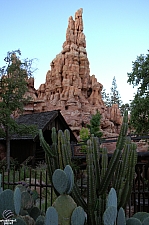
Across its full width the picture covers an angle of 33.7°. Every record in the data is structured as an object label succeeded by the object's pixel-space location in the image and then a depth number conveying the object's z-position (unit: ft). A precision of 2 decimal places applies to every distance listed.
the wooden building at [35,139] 56.95
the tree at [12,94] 45.49
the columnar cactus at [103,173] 12.61
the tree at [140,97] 48.34
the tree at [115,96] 196.85
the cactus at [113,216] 9.45
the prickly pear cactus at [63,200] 10.61
